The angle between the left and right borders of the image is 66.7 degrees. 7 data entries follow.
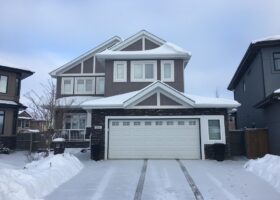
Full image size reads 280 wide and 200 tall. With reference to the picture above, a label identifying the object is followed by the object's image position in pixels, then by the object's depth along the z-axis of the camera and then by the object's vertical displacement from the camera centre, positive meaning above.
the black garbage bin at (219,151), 11.30 -1.22
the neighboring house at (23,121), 31.59 +0.96
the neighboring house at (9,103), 16.11 +1.83
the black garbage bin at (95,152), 11.54 -1.34
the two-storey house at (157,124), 11.74 +0.22
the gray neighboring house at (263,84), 11.20 +2.84
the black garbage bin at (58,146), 10.31 -0.92
